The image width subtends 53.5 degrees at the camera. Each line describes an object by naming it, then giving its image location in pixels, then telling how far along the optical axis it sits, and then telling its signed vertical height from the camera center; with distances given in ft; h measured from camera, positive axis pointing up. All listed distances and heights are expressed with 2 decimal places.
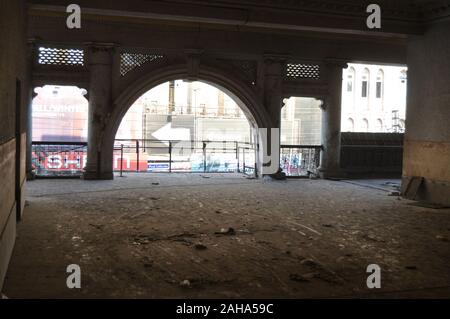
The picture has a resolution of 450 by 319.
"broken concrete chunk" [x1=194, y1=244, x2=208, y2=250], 15.78 -4.13
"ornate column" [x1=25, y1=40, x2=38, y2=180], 35.94 +2.73
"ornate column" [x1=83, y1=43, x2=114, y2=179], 37.42 +1.66
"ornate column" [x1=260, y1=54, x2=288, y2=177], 40.78 +3.38
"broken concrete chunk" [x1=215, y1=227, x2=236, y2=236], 18.18 -4.13
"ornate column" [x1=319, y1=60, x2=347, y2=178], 42.70 +0.97
